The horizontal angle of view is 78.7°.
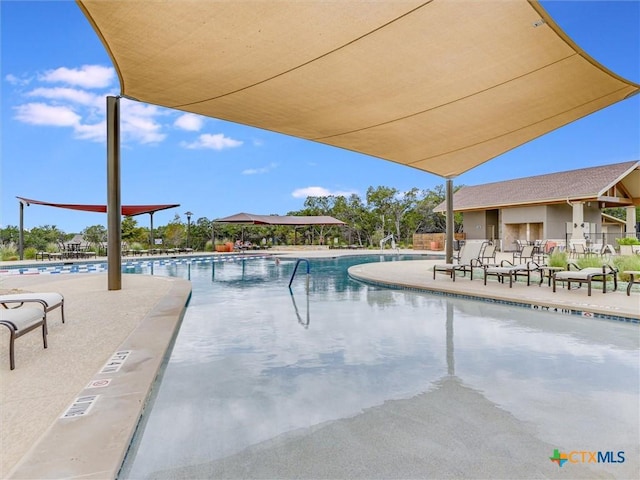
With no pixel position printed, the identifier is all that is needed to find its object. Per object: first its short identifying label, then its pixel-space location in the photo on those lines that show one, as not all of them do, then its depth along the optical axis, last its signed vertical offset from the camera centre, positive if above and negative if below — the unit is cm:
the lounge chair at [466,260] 883 -54
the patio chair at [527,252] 987 -39
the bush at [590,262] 871 -60
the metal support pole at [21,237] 1558 +20
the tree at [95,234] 2217 +41
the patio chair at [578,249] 1261 -42
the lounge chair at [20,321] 313 -68
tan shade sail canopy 315 +177
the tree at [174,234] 2462 +42
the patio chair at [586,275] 660 -68
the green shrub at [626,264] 810 -61
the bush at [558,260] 926 -57
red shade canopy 1539 +145
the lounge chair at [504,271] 772 -69
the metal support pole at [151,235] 1965 +27
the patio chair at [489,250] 967 -33
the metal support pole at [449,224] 1002 +36
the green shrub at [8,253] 1552 -47
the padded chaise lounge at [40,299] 407 -61
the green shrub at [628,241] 1305 -18
